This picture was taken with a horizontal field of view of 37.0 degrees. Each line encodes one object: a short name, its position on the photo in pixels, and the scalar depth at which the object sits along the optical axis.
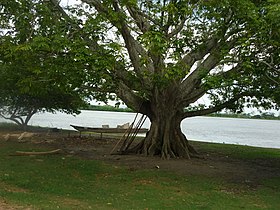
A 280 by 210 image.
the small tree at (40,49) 10.16
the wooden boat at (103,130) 20.64
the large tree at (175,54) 9.85
